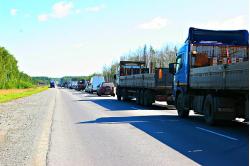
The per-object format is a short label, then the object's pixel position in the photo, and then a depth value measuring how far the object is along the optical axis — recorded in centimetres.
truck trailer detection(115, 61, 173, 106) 2355
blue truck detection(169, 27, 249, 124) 1339
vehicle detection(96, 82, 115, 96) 4866
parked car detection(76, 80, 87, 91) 8688
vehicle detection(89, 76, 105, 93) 6031
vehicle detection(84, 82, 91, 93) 6438
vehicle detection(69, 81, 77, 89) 11022
